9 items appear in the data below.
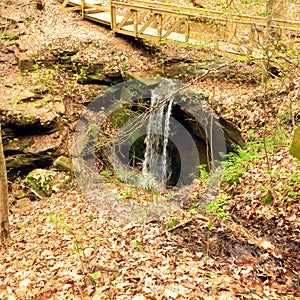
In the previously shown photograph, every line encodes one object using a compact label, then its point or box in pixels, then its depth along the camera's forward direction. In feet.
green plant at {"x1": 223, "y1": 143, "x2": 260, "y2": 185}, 22.57
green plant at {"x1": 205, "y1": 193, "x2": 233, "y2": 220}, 19.19
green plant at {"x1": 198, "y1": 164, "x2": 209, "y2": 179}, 26.35
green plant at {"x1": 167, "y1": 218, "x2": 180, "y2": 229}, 17.71
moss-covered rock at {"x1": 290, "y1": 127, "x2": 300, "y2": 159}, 10.42
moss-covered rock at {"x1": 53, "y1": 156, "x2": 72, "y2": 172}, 29.43
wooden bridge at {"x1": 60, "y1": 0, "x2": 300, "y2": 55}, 23.00
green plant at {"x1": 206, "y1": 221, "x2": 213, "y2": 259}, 15.16
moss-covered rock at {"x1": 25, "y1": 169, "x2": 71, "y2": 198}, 27.76
